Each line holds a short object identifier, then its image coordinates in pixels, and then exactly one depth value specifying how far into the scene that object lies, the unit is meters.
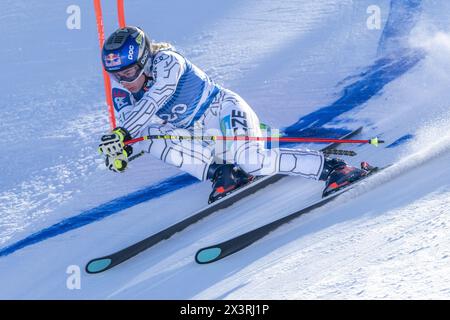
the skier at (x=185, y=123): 10.03
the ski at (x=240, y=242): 9.31
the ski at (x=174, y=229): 9.78
